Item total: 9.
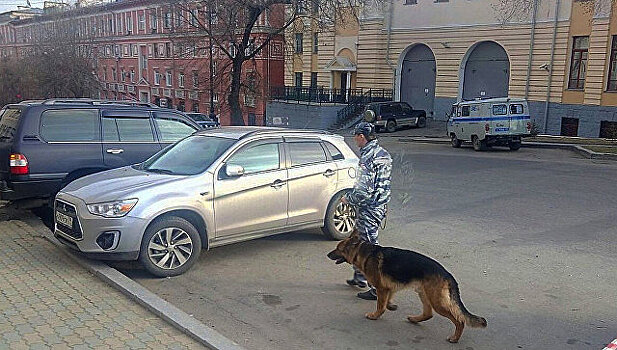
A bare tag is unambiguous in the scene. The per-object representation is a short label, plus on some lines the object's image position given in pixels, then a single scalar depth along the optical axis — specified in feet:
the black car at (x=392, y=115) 103.35
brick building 105.81
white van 68.18
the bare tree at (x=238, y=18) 88.48
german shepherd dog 14.71
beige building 88.53
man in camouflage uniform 17.72
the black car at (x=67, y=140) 25.34
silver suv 18.98
